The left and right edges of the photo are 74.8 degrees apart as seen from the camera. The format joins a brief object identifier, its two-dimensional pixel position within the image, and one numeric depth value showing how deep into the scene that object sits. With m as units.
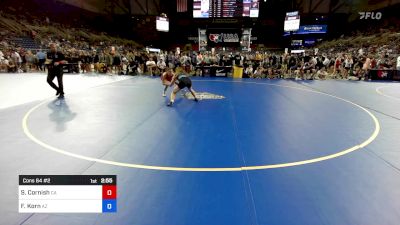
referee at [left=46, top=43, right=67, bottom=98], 8.83
